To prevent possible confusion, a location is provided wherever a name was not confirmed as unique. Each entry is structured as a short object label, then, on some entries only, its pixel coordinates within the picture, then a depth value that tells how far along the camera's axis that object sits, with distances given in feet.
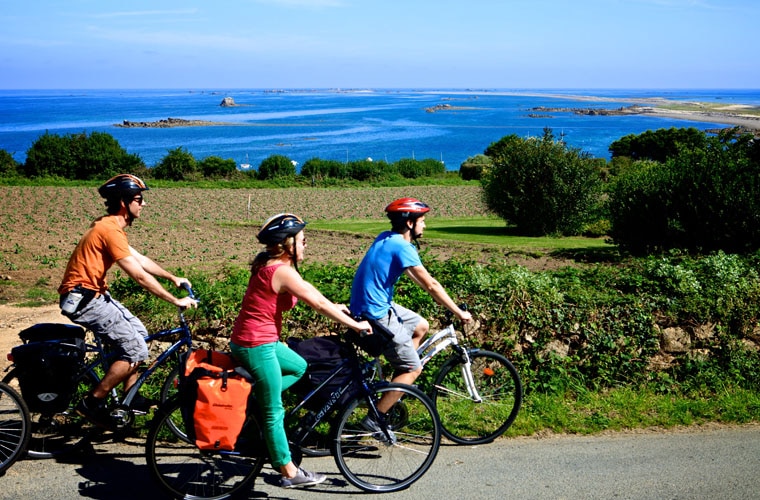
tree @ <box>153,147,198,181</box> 186.70
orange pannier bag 14.80
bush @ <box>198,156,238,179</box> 192.24
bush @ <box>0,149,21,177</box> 183.93
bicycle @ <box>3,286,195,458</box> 17.65
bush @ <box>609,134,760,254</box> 47.50
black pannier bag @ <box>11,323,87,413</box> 17.28
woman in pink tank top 14.83
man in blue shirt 17.29
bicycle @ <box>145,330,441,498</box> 15.69
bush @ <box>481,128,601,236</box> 100.94
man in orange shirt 16.84
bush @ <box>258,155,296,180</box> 195.93
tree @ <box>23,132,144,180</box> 190.29
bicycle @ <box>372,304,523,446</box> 19.27
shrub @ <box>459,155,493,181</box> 209.46
